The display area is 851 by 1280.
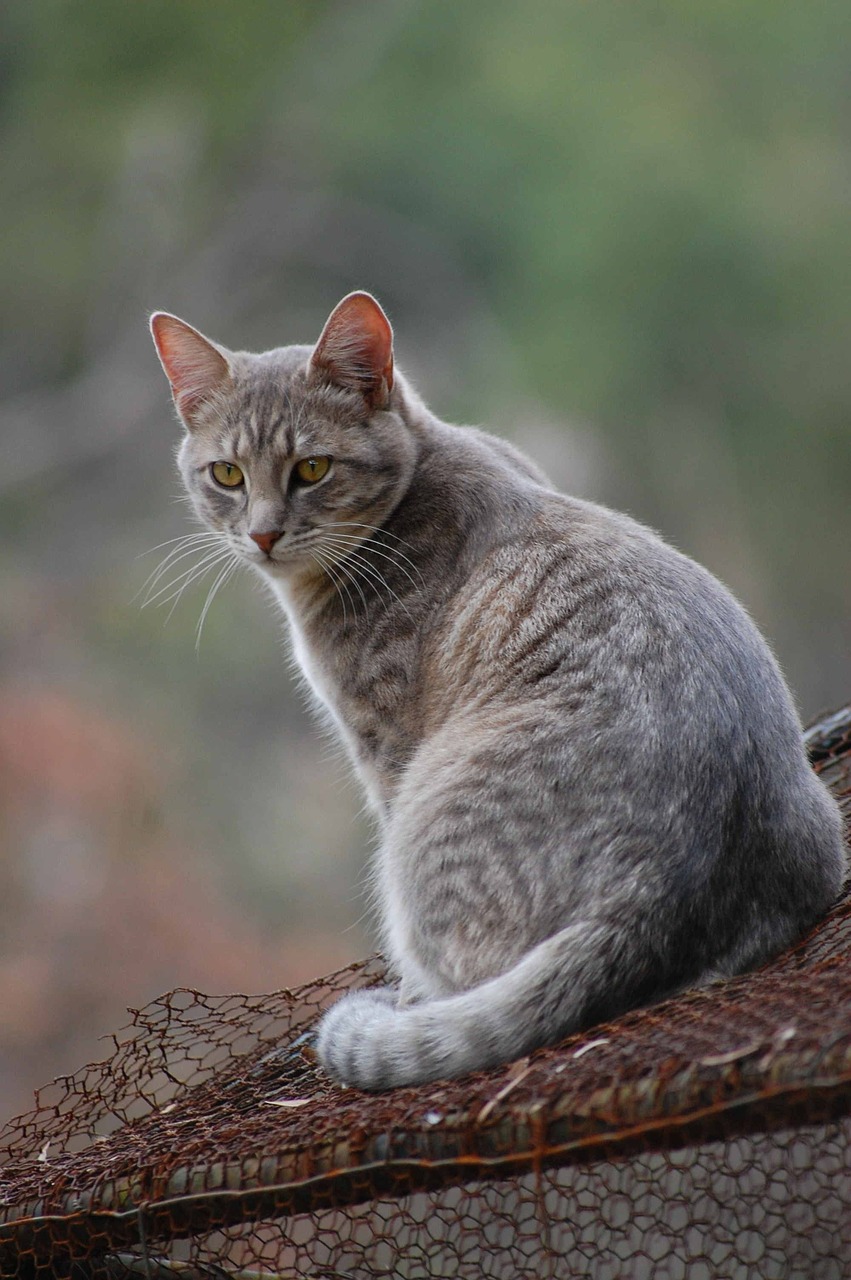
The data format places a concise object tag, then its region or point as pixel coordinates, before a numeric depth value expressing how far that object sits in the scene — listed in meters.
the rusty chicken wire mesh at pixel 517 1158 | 3.07
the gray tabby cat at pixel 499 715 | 3.14
